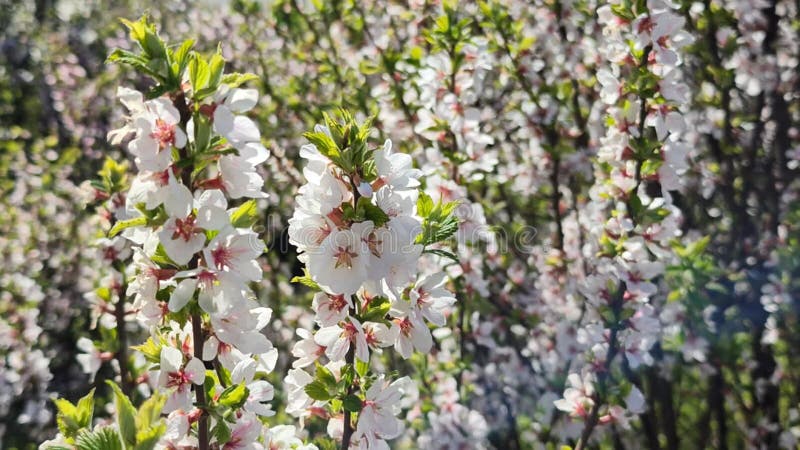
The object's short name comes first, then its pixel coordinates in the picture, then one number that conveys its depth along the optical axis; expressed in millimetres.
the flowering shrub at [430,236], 530
